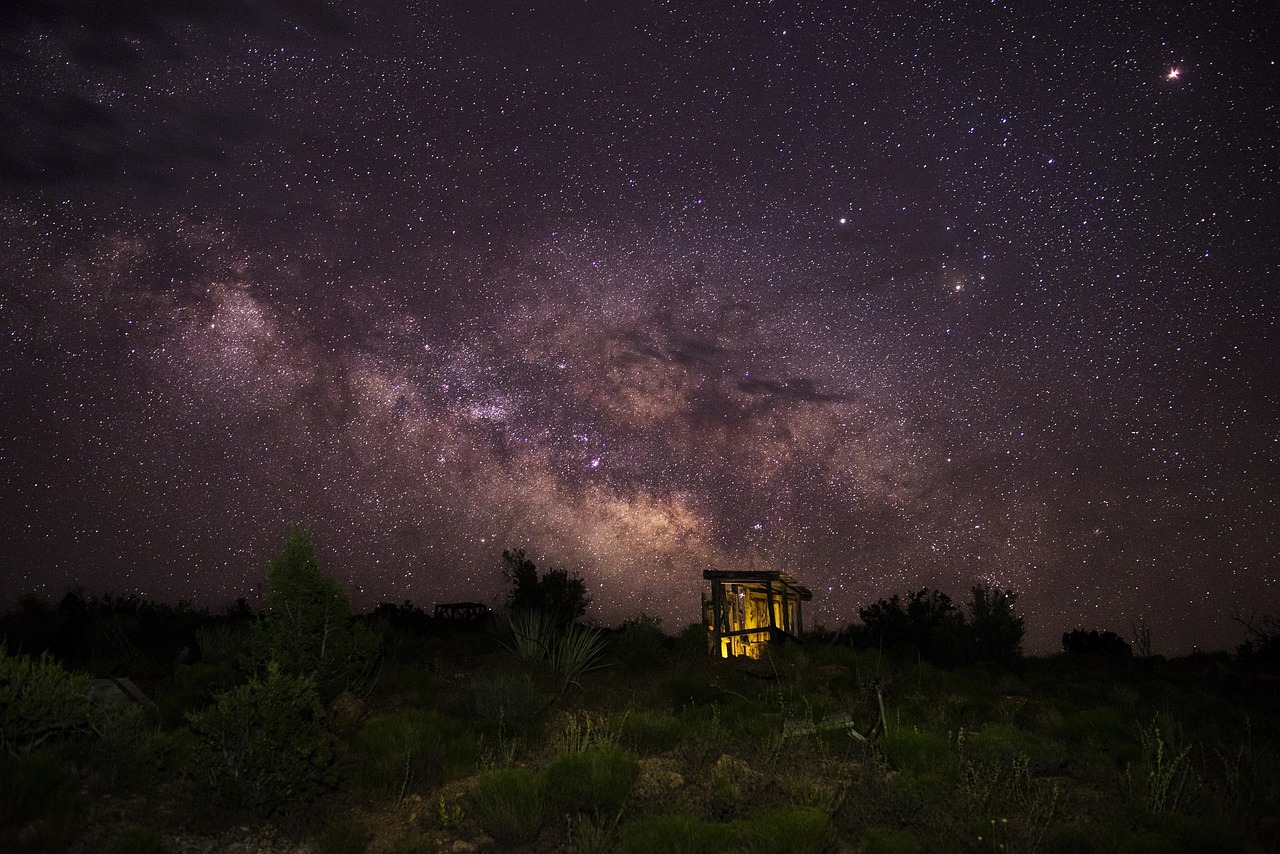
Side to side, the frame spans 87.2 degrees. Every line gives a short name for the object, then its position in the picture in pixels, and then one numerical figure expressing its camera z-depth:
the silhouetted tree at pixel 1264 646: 18.77
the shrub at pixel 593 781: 6.07
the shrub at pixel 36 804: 4.54
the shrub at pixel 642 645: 15.40
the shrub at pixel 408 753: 6.72
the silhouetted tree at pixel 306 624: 9.04
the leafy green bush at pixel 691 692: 11.02
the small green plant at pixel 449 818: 5.87
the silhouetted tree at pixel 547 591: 23.73
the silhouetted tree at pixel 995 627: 20.19
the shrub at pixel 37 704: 5.54
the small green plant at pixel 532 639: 13.15
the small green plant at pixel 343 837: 5.30
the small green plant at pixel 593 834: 5.34
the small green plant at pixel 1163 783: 6.21
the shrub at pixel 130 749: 5.87
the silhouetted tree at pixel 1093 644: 22.66
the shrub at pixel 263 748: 5.71
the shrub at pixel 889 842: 5.30
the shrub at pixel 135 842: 4.71
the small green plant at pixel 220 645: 11.95
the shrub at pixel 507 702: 8.98
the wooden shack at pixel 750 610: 18.50
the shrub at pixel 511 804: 5.59
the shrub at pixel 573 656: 12.37
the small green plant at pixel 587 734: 7.47
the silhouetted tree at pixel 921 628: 20.61
